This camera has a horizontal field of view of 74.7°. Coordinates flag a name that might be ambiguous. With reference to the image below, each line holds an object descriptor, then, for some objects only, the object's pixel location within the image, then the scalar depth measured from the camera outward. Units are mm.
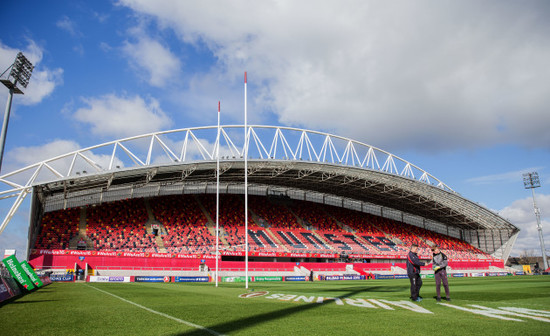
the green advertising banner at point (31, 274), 17875
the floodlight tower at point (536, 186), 63075
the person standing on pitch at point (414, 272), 10750
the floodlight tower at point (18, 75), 19516
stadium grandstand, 40094
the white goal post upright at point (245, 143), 23838
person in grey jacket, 10523
